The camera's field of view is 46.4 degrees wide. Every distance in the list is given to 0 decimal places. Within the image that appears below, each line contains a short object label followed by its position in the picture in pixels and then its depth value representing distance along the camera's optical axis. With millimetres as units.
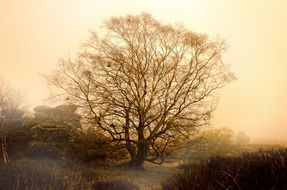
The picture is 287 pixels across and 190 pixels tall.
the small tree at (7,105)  17391
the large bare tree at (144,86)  14734
